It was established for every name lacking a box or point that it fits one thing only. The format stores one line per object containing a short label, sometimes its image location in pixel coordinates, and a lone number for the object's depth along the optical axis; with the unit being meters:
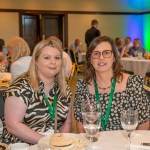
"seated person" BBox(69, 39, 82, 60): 11.83
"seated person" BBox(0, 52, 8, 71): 5.37
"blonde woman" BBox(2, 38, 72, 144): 2.14
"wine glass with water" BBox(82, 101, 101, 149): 1.64
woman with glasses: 2.38
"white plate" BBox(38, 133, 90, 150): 1.61
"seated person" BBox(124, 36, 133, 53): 11.60
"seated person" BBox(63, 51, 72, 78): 4.67
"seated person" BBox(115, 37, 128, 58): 9.98
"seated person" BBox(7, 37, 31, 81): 4.01
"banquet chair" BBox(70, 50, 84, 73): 11.19
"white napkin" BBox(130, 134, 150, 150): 1.63
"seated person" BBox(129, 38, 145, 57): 10.40
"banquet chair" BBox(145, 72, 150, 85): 7.87
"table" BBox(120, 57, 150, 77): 7.91
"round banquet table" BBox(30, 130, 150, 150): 1.67
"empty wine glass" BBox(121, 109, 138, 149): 1.61
